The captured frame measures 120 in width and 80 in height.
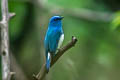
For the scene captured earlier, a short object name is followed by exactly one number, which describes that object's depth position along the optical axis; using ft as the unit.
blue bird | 17.58
